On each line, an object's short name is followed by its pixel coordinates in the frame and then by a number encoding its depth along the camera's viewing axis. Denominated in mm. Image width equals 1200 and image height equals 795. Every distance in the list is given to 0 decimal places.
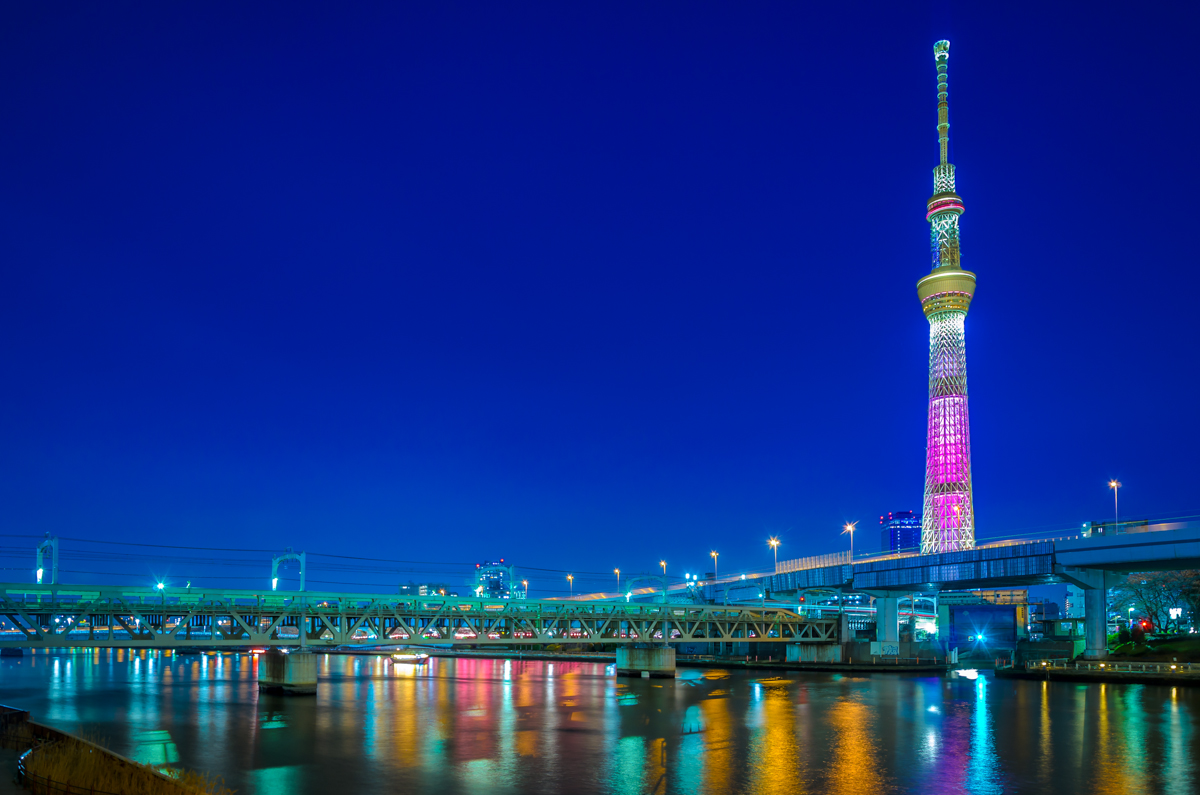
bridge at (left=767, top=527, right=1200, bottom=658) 84750
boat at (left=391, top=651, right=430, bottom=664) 158875
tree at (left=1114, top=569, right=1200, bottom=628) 109875
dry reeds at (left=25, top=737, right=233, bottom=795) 25781
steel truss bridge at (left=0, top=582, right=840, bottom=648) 75125
